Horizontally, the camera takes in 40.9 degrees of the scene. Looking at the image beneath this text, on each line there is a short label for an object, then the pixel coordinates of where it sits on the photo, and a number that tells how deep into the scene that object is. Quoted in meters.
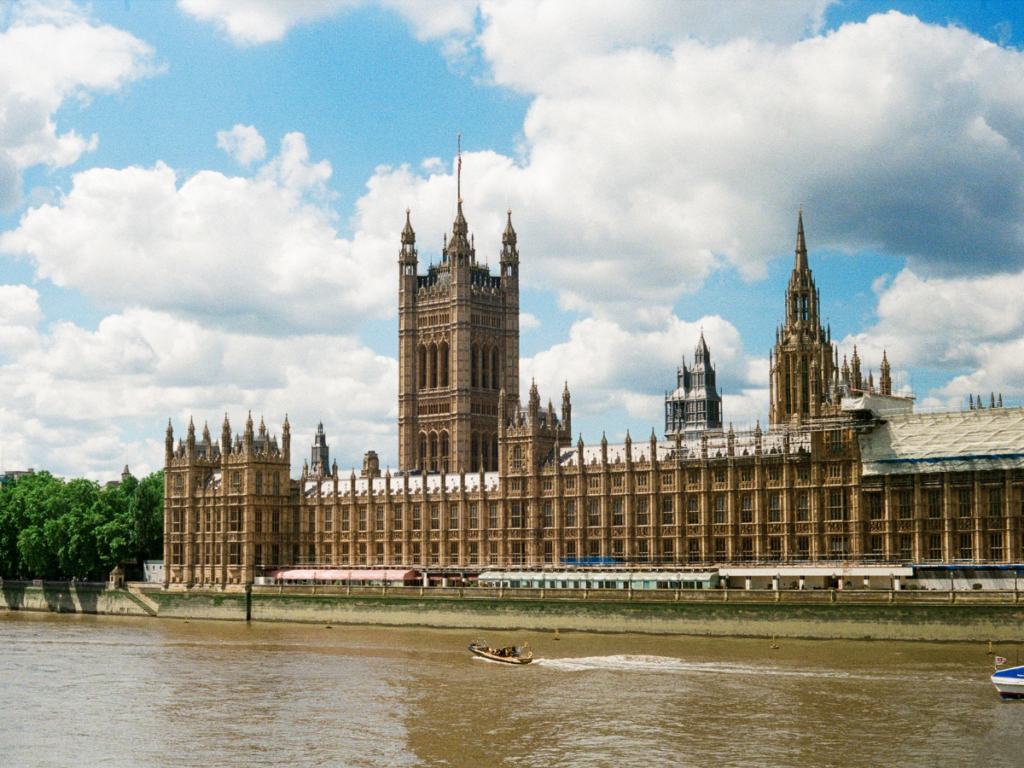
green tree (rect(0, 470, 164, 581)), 166.12
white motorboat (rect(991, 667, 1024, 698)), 74.31
